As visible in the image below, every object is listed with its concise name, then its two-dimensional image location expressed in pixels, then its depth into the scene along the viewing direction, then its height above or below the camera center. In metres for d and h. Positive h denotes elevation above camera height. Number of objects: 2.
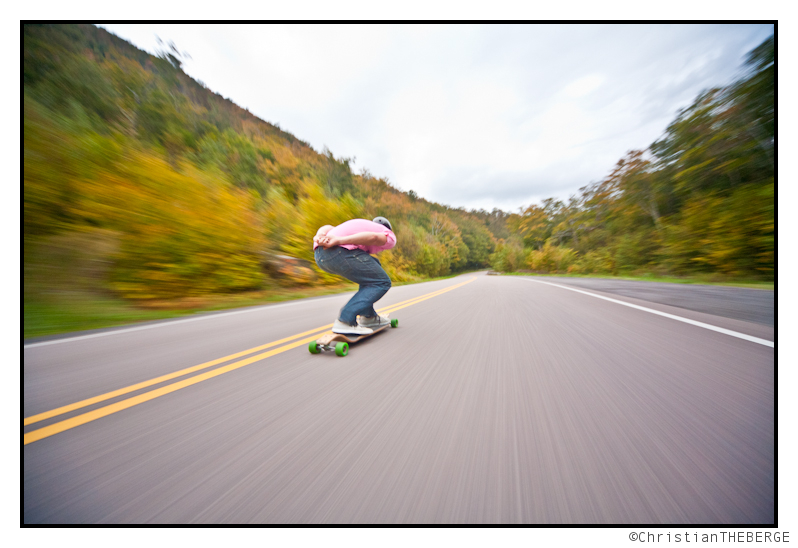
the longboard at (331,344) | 2.30 -0.62
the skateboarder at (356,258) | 2.56 +0.16
